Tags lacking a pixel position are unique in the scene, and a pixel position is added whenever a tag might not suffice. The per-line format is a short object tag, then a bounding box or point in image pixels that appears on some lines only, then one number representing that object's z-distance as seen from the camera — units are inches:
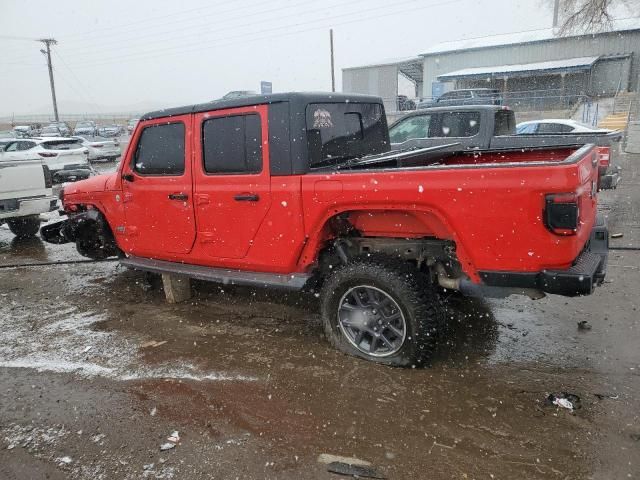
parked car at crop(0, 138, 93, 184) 614.9
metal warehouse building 1210.0
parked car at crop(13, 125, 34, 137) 1253.1
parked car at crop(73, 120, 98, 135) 1417.1
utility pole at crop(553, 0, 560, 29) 959.2
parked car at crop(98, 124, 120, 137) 1373.0
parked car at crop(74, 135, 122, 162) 858.1
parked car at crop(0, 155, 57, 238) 304.0
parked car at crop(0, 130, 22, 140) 1128.6
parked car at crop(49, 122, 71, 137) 1475.8
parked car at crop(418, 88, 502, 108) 970.1
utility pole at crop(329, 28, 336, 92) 1379.2
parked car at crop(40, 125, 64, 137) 1398.6
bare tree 813.2
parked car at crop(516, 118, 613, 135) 553.9
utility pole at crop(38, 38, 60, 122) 1699.1
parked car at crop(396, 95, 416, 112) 1282.0
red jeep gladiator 115.3
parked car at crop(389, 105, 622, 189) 311.3
